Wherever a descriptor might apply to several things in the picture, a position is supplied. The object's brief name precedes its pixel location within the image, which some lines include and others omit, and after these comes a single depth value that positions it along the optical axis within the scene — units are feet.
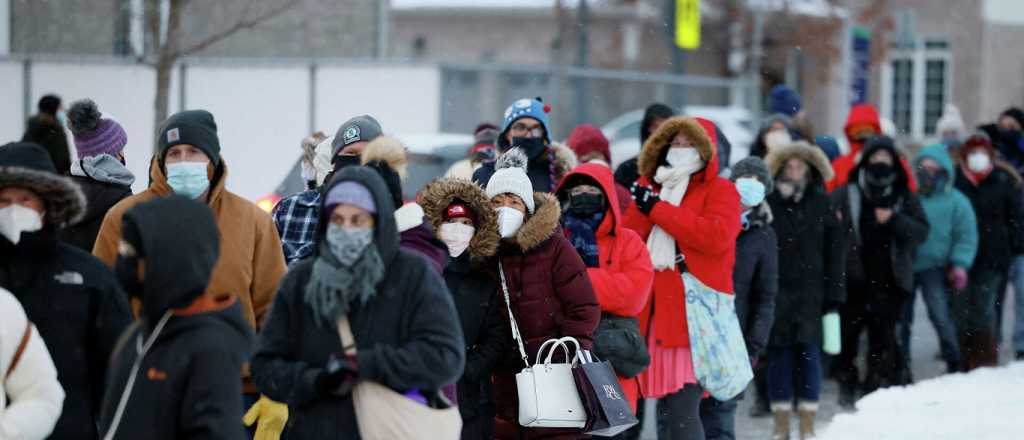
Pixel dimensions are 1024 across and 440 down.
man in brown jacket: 43.55
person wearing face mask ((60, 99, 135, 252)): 50.83
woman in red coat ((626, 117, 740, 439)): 58.34
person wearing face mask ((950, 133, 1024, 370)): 92.02
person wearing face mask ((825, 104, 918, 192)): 88.79
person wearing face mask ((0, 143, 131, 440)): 37.17
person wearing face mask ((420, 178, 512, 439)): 48.03
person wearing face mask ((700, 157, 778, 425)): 65.05
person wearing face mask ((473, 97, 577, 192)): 61.16
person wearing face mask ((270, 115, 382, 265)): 50.39
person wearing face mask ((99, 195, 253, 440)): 33.04
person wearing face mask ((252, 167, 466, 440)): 35.53
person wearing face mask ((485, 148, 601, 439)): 48.85
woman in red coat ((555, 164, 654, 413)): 53.21
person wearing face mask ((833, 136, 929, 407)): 81.82
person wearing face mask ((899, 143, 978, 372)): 90.07
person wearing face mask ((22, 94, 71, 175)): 74.53
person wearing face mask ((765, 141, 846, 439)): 73.10
